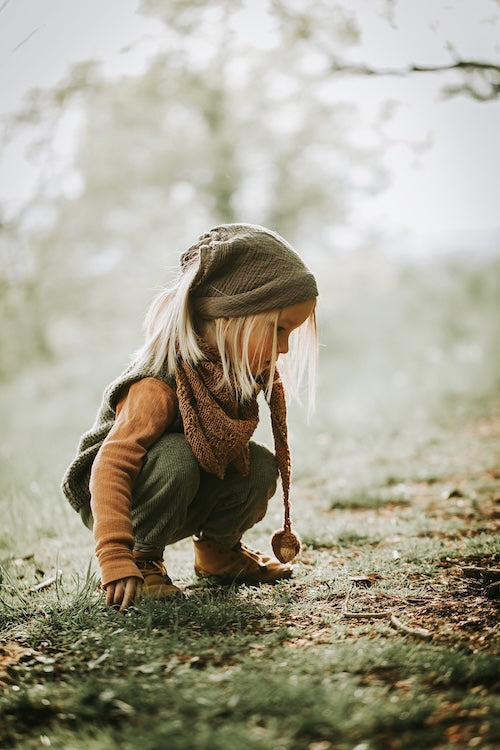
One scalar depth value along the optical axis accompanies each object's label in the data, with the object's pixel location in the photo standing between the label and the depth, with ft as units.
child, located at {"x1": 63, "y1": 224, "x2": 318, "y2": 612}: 6.82
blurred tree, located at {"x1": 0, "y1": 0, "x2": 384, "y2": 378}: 32.30
